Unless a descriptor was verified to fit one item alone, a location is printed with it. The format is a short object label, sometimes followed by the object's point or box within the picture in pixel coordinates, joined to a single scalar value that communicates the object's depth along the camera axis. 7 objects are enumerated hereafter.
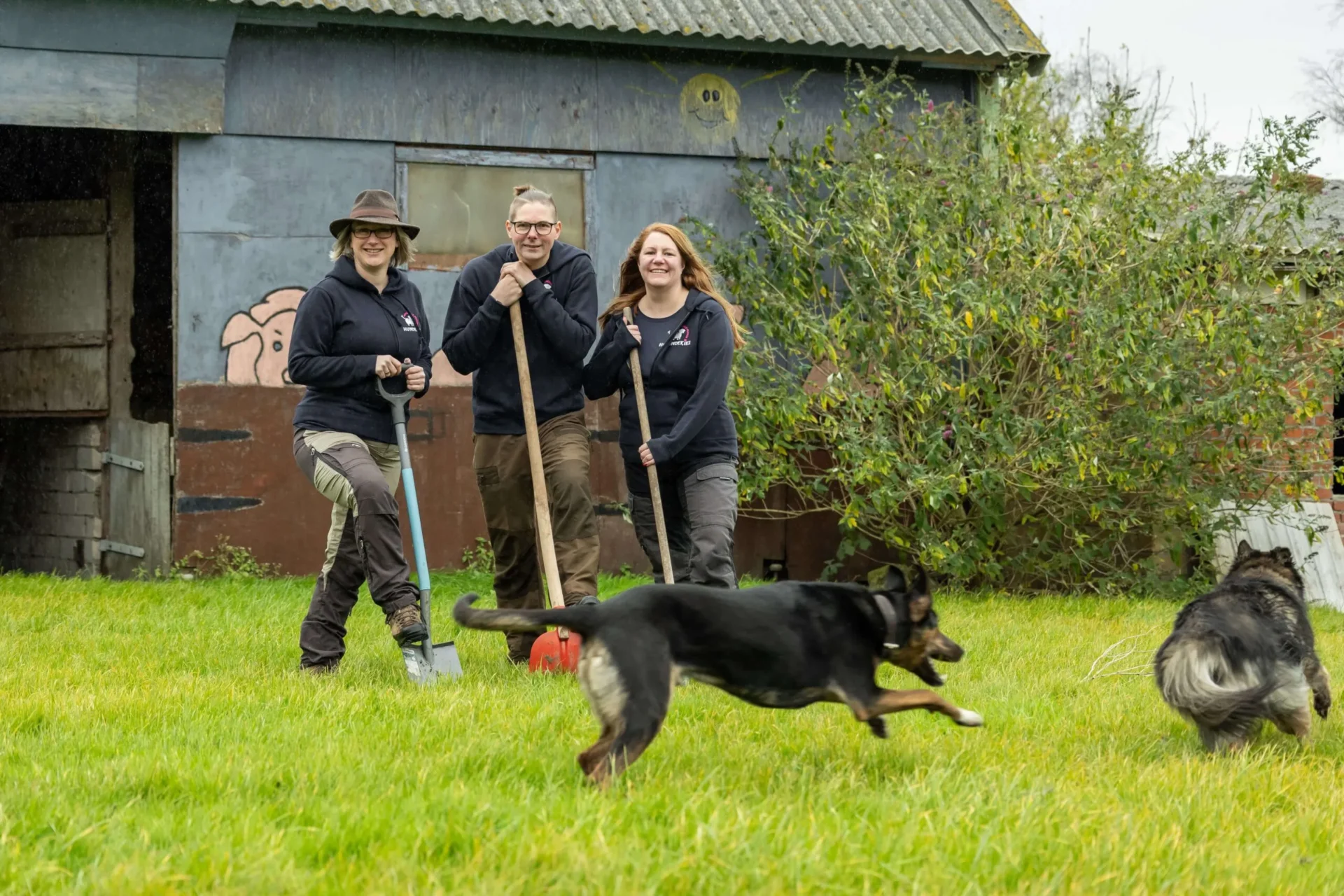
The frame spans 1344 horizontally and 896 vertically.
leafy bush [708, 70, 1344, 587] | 10.48
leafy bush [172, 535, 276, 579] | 11.48
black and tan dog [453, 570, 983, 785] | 4.30
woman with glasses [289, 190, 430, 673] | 6.65
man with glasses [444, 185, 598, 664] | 7.00
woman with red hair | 6.75
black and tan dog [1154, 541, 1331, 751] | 5.10
